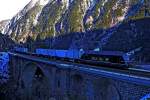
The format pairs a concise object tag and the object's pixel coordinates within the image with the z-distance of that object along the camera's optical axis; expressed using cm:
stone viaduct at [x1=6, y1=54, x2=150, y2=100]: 3460
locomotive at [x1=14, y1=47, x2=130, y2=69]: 5197
